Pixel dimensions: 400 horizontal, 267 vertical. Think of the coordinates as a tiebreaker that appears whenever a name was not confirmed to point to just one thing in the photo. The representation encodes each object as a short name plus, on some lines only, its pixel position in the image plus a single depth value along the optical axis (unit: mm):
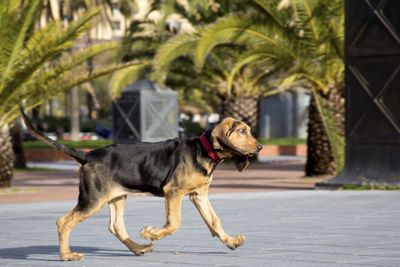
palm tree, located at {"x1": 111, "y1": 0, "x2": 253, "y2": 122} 27453
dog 6566
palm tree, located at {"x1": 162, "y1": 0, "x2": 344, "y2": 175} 18750
